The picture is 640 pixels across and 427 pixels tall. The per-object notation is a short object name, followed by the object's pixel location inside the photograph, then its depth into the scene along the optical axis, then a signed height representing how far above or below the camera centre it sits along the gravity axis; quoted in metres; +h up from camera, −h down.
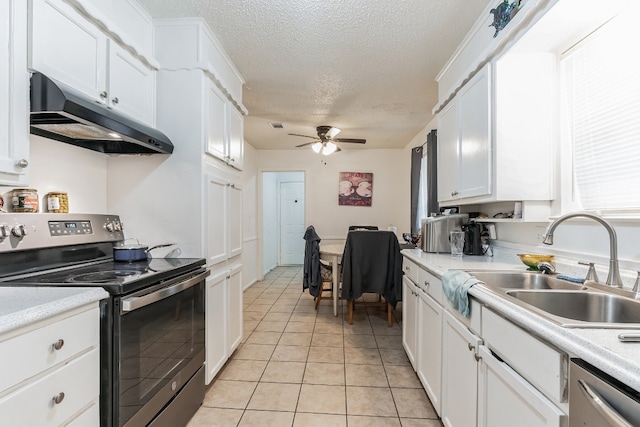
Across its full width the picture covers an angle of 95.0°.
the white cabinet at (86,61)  1.17 +0.73
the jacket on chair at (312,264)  3.59 -0.60
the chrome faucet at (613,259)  1.12 -0.17
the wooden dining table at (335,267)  3.46 -0.62
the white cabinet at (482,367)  0.80 -0.56
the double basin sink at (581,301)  1.02 -0.33
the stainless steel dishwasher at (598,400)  0.57 -0.39
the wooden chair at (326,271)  3.74 -0.72
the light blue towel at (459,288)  1.26 -0.33
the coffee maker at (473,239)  2.20 -0.18
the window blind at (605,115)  1.22 +0.46
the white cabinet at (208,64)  1.87 +1.01
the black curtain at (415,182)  4.18 +0.49
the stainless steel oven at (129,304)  1.14 -0.41
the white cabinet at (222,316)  1.94 -0.75
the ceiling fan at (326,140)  3.92 +1.01
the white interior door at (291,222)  6.71 -0.16
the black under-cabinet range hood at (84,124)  1.13 +0.41
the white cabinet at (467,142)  1.73 +0.51
